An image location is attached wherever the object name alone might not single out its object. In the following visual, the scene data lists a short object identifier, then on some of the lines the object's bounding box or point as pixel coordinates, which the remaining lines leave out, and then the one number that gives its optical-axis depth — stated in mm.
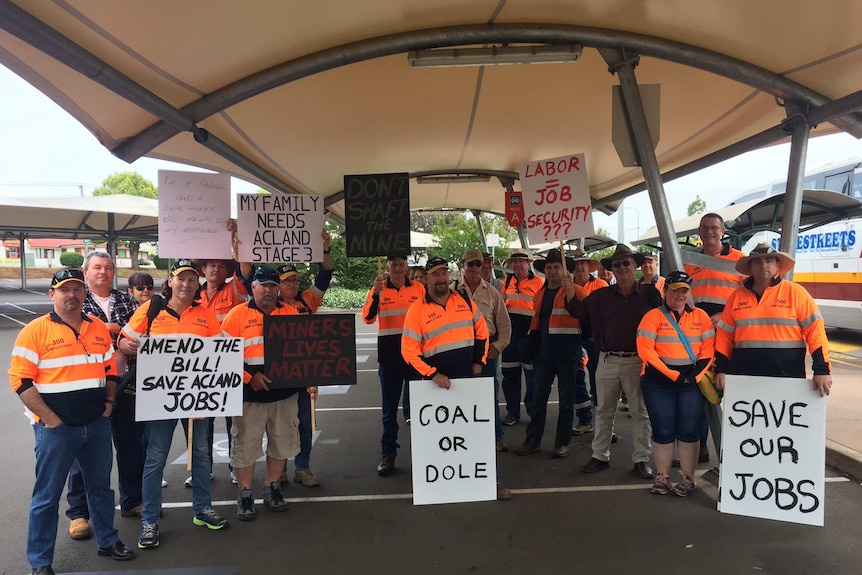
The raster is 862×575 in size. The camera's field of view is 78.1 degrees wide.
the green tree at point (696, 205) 65625
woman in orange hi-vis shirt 4281
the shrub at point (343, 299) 23562
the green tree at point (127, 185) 70212
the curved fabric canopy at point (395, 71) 3805
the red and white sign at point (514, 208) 10656
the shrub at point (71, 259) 41388
